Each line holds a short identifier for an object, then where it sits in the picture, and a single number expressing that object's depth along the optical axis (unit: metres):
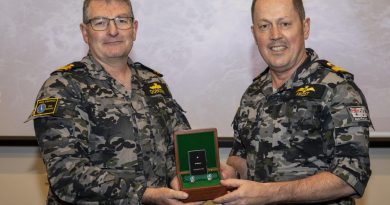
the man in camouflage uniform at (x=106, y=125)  1.86
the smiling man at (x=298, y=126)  1.80
